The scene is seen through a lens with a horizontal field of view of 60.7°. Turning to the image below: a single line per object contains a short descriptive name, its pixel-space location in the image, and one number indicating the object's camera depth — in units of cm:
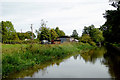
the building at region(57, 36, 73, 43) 6037
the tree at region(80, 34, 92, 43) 4917
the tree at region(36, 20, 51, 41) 4764
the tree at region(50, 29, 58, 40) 5901
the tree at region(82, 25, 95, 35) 7548
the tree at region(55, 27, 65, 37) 7366
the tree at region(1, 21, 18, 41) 4674
